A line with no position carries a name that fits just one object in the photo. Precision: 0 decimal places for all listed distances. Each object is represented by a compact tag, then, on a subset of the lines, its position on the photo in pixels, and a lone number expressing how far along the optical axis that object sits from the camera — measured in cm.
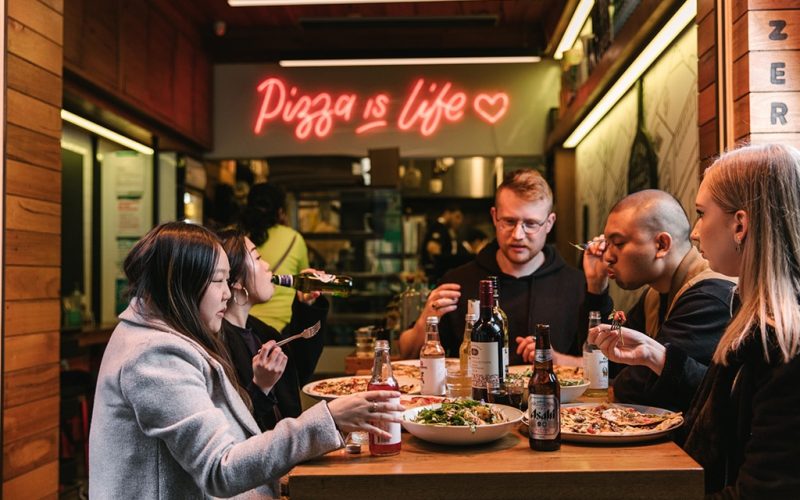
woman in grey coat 157
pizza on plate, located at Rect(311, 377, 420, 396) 228
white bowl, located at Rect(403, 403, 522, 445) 164
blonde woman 141
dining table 147
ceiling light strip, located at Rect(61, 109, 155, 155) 519
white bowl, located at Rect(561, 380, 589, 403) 213
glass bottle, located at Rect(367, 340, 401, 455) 164
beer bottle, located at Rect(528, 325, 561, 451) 165
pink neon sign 666
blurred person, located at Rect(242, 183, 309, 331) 441
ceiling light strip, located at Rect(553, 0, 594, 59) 528
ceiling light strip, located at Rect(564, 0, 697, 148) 336
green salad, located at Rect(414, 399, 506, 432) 170
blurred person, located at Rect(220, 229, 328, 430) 237
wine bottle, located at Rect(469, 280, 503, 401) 198
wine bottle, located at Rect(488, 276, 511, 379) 210
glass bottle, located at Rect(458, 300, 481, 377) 209
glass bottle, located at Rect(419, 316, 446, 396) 215
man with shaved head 215
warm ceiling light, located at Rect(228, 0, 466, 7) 431
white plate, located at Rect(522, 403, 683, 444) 167
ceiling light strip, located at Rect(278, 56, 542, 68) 605
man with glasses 308
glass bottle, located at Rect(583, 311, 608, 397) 230
